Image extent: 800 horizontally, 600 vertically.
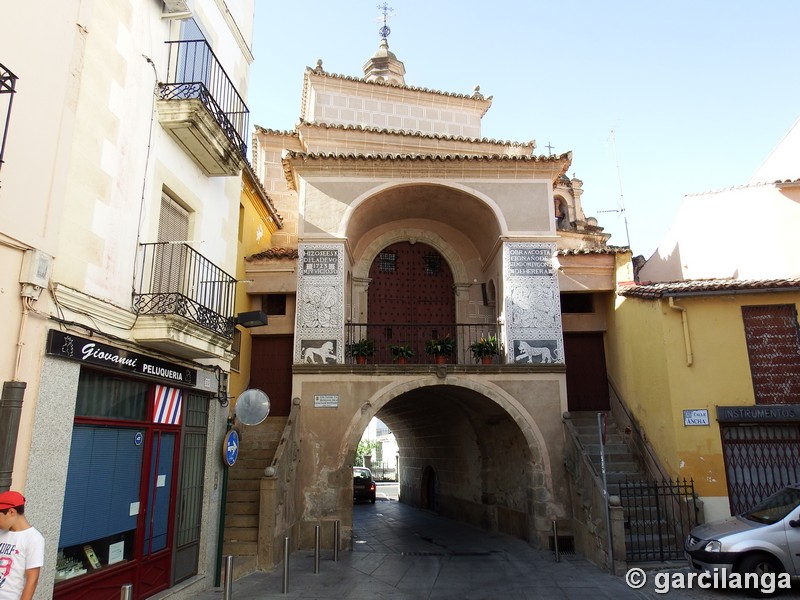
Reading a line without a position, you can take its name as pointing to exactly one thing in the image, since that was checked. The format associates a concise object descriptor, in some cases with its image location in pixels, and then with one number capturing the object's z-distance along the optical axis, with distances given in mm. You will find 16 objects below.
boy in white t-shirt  4254
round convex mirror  9539
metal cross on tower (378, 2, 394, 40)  26420
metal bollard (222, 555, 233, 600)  6873
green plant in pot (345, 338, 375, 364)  13765
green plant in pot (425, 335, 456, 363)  14086
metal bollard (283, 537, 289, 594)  8507
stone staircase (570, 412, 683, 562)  10699
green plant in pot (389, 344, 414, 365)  13820
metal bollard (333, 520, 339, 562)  11016
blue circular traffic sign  9719
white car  8117
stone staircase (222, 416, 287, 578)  10469
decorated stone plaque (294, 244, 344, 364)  13391
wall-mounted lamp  9875
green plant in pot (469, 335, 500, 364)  14157
